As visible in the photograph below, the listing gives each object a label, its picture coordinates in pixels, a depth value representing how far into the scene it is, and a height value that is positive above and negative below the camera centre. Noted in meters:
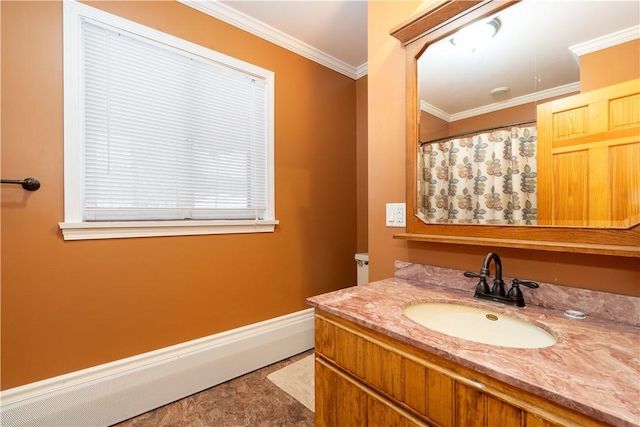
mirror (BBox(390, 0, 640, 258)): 0.86 +0.15
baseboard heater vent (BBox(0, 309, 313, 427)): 1.32 -0.96
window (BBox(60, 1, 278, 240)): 1.44 +0.48
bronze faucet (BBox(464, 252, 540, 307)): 1.02 -0.30
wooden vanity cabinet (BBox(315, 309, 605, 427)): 0.60 -0.48
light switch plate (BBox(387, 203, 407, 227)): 1.47 -0.02
